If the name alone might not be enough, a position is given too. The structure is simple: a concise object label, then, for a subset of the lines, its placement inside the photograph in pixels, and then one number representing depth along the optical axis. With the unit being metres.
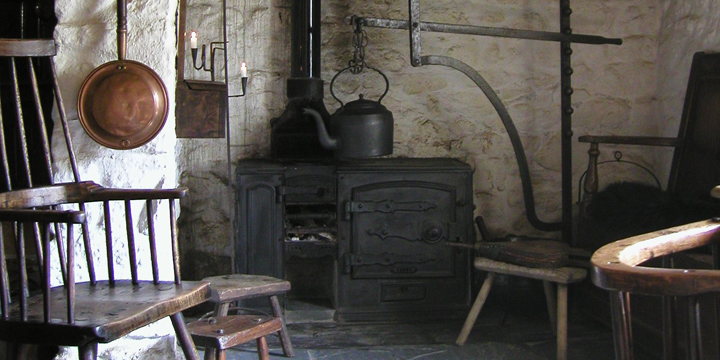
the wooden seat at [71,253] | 1.79
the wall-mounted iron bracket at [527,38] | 3.36
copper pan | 2.47
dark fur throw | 3.05
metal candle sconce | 2.89
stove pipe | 3.64
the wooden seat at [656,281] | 1.21
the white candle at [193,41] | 2.87
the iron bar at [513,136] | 3.44
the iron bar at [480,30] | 3.35
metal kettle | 3.46
